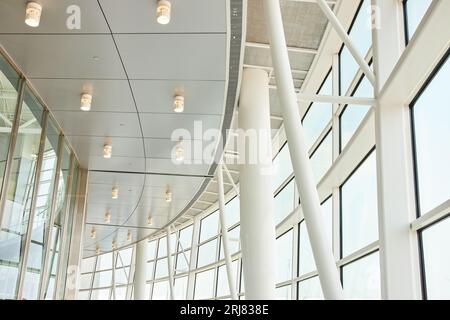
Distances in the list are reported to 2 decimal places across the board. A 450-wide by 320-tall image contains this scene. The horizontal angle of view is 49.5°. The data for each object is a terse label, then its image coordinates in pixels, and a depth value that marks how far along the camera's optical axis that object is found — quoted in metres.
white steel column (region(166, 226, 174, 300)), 26.94
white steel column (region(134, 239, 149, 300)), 27.58
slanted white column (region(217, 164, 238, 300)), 17.67
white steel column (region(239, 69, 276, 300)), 11.80
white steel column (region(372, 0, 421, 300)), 8.39
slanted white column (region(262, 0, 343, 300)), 7.73
